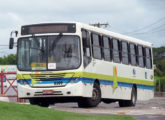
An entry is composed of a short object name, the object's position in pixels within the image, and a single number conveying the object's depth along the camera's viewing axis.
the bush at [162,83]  67.01
